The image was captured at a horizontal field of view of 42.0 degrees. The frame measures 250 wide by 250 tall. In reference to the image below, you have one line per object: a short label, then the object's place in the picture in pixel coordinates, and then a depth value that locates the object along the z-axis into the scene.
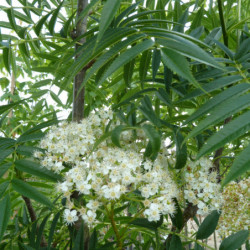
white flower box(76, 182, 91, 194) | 0.58
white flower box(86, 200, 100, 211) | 0.59
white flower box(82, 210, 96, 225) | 0.60
